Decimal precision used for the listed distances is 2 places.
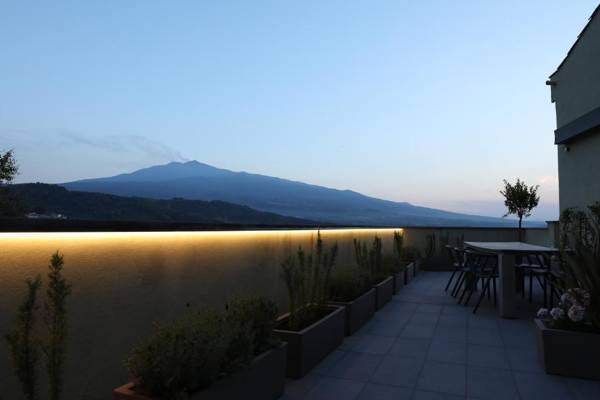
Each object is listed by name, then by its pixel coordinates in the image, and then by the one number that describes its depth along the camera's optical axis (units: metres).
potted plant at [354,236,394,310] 6.34
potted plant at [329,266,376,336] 4.88
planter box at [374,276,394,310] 6.25
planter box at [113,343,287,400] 2.11
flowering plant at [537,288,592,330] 3.50
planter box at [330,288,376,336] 4.85
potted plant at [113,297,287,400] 2.06
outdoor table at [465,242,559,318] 5.80
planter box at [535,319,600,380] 3.48
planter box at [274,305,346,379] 3.48
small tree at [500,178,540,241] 12.84
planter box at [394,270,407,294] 7.89
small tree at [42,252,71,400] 1.70
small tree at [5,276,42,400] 1.54
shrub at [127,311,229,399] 2.05
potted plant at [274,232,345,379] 3.50
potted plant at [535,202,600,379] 3.49
